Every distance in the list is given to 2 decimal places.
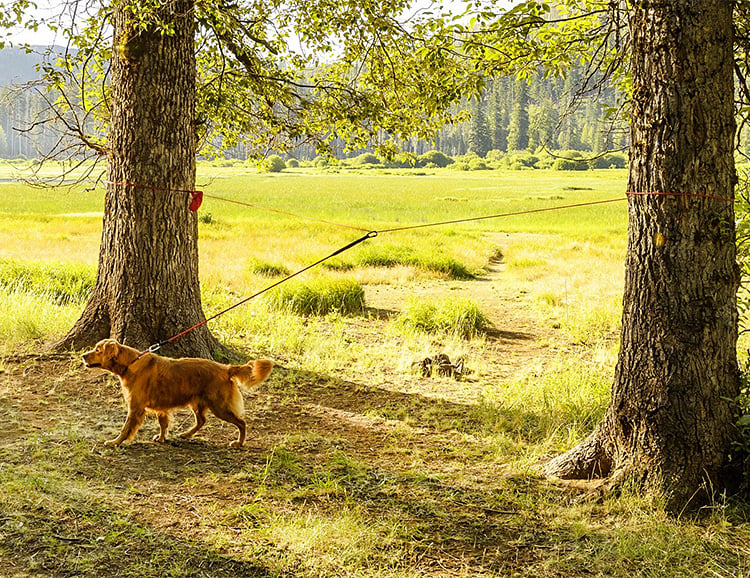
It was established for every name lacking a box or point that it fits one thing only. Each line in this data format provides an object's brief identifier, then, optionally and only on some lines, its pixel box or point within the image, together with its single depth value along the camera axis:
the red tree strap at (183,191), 7.50
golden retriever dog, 5.50
